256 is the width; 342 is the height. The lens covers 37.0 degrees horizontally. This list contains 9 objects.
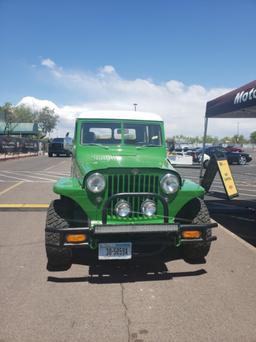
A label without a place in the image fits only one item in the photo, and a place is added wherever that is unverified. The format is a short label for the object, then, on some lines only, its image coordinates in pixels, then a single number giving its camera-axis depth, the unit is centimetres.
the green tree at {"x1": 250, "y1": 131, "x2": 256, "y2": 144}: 13656
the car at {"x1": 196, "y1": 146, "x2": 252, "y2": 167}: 3148
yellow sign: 1024
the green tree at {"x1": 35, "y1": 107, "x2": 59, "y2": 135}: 11275
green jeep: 447
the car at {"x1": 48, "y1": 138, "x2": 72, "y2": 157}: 3997
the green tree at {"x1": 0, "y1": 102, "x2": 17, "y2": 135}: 6253
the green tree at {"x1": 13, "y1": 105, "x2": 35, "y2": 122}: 10130
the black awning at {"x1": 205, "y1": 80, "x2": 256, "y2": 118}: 755
